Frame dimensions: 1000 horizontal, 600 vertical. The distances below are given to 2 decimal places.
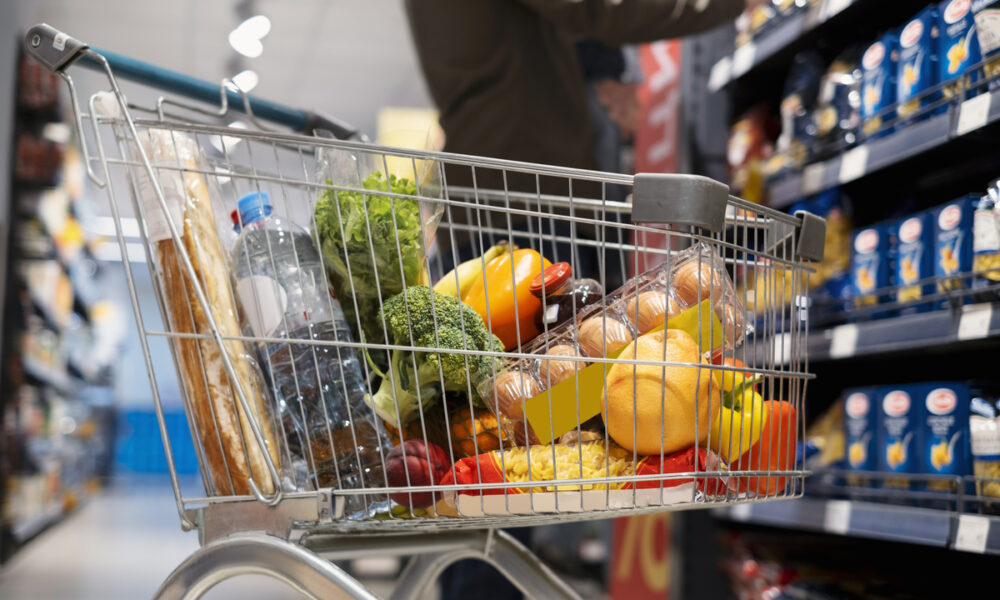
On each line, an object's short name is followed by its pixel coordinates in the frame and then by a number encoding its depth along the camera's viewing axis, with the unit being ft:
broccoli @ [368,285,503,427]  3.04
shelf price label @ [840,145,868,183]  5.87
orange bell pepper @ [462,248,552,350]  3.39
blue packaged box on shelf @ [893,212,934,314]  5.59
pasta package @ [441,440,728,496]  2.92
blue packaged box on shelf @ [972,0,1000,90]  4.78
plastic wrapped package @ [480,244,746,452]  2.96
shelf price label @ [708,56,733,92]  7.76
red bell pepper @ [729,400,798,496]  3.15
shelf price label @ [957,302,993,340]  4.74
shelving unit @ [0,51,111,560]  13.09
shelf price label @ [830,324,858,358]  5.86
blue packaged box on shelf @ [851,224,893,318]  6.06
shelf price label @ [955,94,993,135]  4.75
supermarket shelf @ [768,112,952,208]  5.21
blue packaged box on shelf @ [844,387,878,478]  6.04
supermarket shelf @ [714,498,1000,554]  4.65
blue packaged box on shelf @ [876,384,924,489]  5.61
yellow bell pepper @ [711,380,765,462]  3.02
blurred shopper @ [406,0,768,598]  6.10
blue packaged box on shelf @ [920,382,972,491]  5.20
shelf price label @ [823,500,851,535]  5.72
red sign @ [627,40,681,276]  8.61
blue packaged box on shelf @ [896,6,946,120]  5.55
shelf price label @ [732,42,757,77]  7.34
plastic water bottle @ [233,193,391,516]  3.12
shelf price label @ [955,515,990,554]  4.59
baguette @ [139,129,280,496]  3.11
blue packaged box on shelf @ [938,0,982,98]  5.12
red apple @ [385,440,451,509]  2.98
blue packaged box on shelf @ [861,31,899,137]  5.98
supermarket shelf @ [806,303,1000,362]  4.80
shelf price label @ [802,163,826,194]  6.42
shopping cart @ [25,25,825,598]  2.88
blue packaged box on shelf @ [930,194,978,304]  5.19
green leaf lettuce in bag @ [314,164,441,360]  3.21
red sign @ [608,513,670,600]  8.09
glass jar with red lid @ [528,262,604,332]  3.31
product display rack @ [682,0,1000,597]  4.94
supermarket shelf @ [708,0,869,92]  6.31
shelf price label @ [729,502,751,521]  6.89
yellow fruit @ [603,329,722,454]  2.90
